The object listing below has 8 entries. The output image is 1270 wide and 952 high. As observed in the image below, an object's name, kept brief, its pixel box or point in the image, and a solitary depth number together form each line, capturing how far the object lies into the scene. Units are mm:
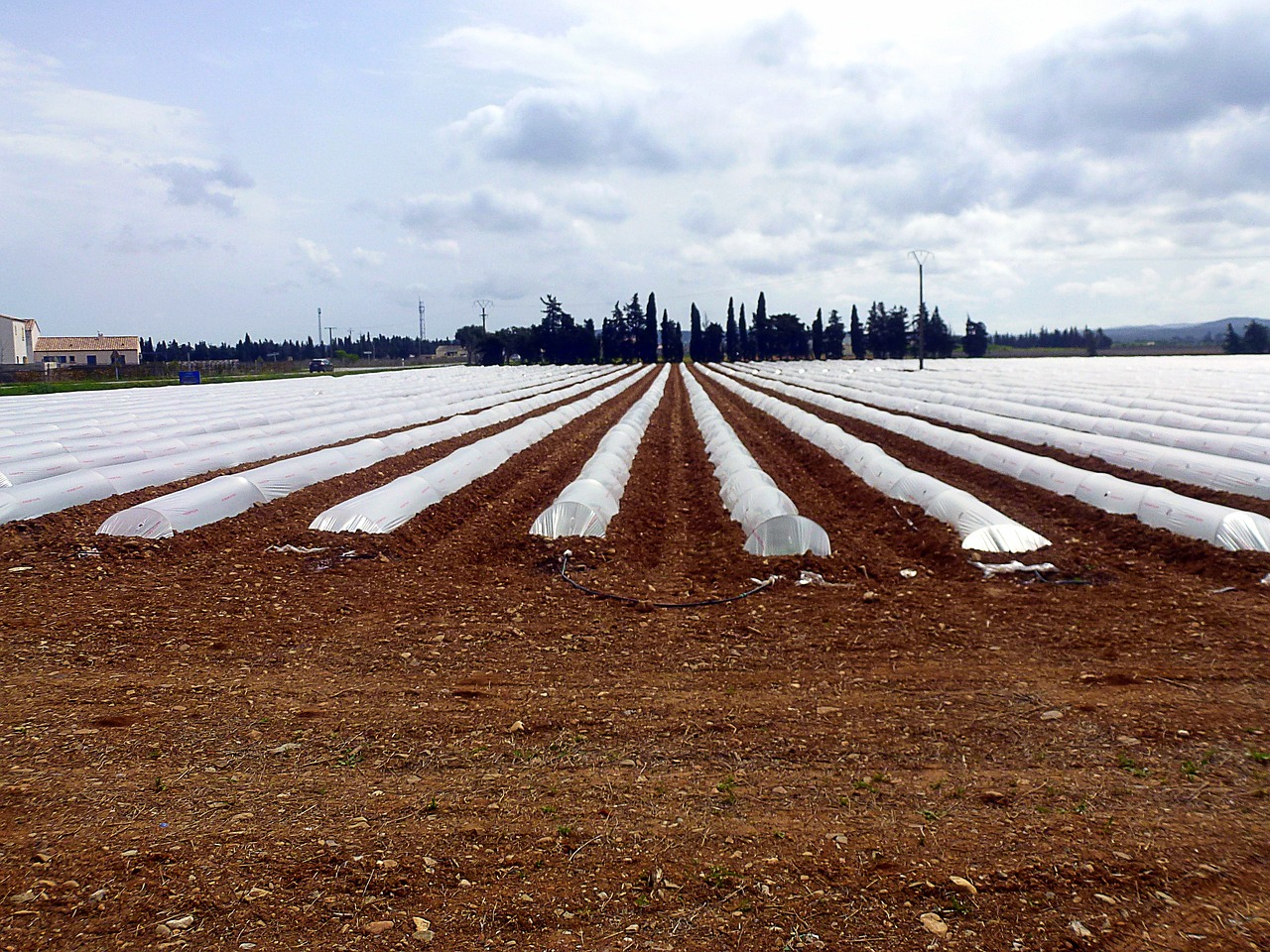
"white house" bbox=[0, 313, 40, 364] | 85688
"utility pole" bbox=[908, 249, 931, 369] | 53812
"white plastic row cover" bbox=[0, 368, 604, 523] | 12383
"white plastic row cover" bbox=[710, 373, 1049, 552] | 10273
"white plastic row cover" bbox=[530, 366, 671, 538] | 11266
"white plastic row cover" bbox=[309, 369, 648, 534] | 11531
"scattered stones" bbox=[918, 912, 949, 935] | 3723
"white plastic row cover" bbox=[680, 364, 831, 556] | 10180
